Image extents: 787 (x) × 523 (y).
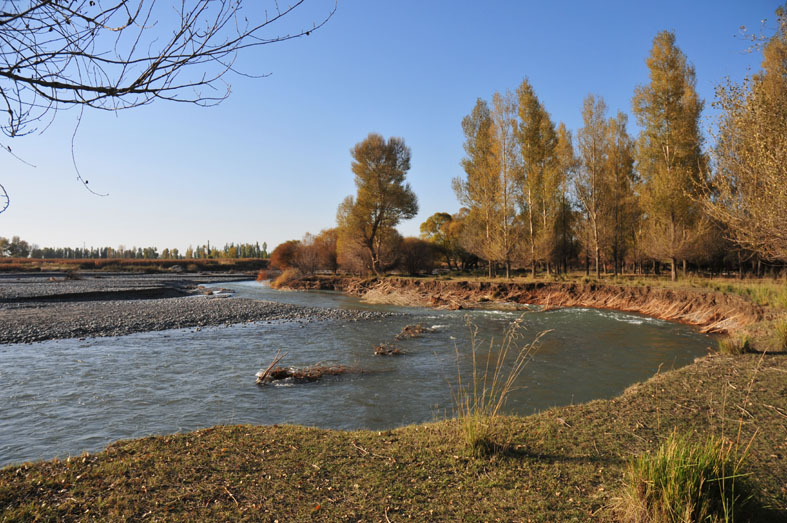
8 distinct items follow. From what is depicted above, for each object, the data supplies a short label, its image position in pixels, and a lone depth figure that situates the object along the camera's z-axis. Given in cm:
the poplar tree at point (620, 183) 3225
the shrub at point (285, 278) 4220
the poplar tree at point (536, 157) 3039
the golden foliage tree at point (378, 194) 4156
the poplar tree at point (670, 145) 2416
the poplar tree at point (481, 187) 3108
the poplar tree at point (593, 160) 2711
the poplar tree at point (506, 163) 2970
